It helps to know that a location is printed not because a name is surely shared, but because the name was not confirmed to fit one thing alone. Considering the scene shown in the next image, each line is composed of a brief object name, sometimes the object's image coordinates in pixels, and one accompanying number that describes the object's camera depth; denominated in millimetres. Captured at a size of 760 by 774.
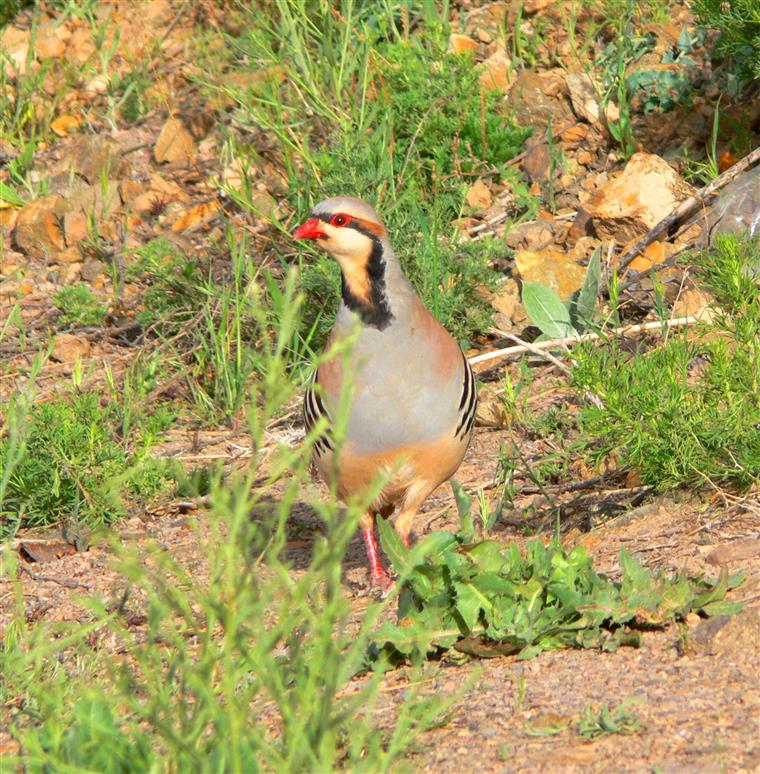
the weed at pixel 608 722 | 5754
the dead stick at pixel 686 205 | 12500
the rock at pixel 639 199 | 13070
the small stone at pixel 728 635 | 6520
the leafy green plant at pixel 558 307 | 11703
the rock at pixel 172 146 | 16531
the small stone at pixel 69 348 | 13766
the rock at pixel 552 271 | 12625
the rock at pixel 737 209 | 11797
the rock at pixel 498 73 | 15266
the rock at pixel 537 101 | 14930
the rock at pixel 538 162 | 14406
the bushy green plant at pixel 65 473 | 10578
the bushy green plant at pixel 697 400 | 8250
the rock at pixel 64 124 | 17484
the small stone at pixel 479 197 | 14352
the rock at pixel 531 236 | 13687
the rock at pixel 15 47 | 17719
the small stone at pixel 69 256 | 15406
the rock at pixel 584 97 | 14828
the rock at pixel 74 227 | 15430
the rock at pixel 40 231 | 15508
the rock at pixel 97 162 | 16281
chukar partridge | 8555
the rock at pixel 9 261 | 15398
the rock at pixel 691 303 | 11406
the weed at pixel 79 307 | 13883
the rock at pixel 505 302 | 12828
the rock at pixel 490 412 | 11633
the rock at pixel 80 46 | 17953
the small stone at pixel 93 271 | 15031
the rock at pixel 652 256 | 12695
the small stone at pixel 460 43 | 15555
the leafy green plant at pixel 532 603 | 6809
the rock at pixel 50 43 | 18062
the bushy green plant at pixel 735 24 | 11781
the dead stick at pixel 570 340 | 10812
